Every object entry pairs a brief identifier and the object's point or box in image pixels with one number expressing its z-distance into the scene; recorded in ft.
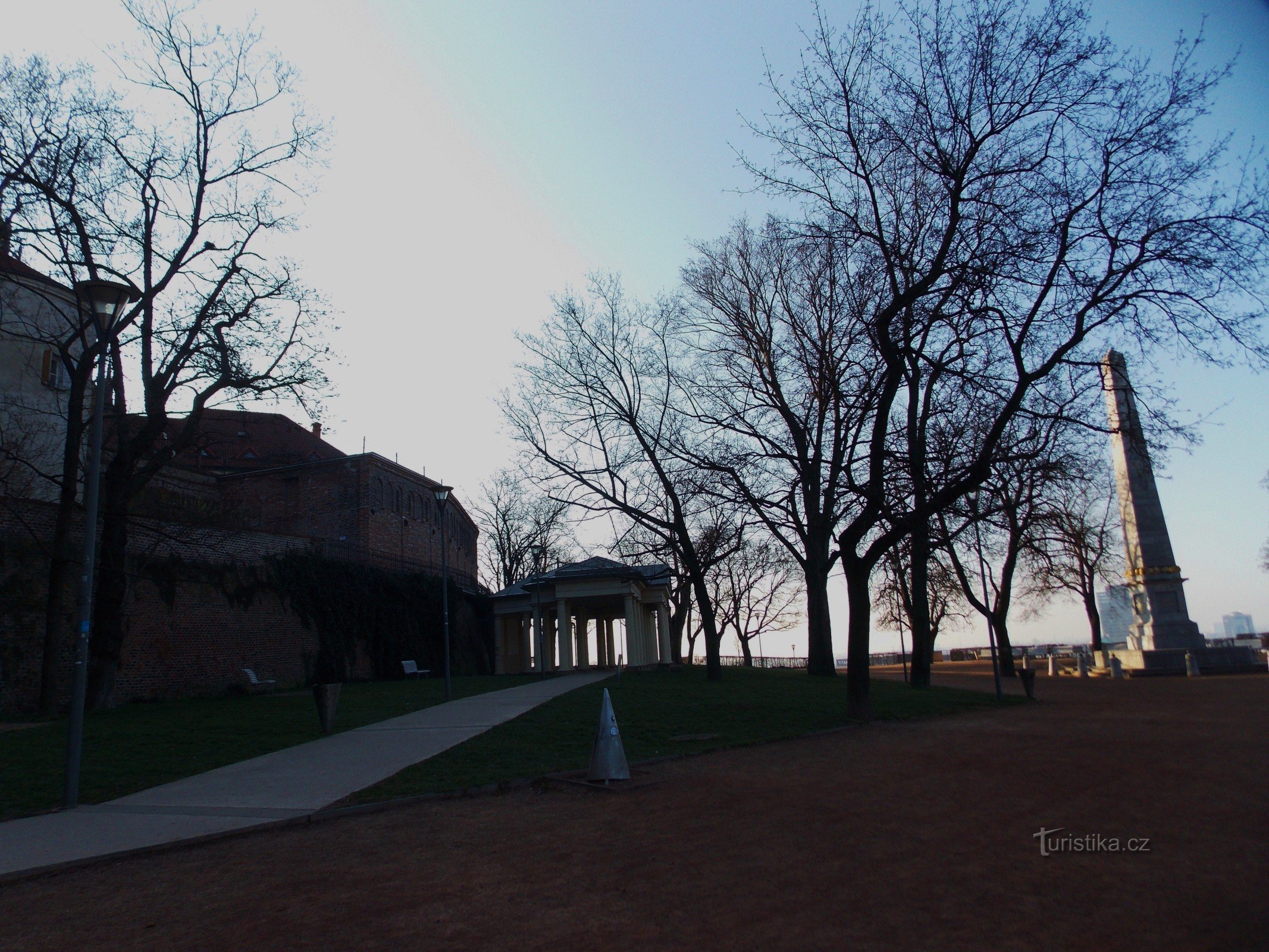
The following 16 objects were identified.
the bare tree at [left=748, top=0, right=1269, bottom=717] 42.50
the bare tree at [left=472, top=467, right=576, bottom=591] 196.24
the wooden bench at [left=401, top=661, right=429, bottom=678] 106.83
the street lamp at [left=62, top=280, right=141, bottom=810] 28.58
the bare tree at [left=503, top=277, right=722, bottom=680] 84.94
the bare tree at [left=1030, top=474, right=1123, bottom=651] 78.38
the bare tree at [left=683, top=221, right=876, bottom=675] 57.06
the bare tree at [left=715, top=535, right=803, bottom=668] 122.52
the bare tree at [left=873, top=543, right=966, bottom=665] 85.97
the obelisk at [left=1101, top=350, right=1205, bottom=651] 94.99
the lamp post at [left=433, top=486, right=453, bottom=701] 69.52
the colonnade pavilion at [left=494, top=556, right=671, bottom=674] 119.55
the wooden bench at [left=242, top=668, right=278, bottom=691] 78.89
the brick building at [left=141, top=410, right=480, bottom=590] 135.85
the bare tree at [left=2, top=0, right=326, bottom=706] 60.70
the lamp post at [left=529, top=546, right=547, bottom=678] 122.31
